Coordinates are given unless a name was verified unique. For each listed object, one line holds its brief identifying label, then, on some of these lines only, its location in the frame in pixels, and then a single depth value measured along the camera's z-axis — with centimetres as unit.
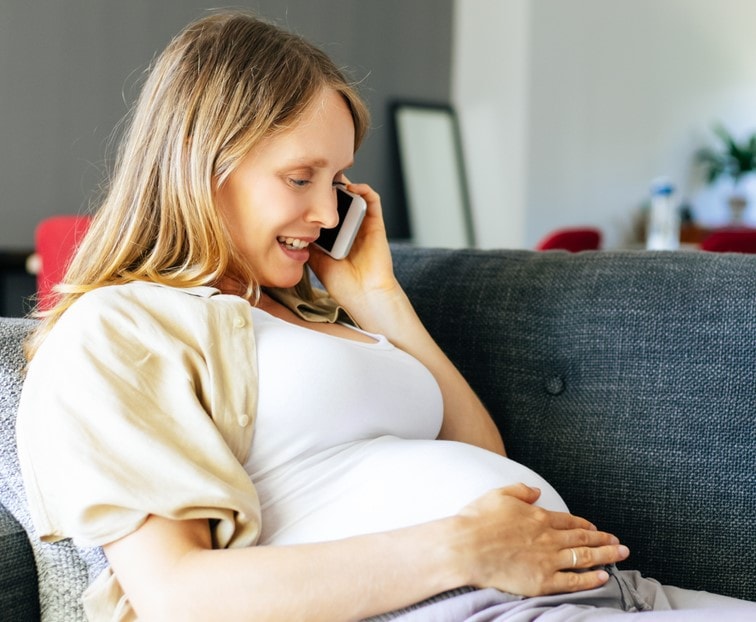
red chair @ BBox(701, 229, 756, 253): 226
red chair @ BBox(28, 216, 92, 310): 236
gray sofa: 113
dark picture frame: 504
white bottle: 406
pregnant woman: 92
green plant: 723
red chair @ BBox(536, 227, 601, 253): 295
